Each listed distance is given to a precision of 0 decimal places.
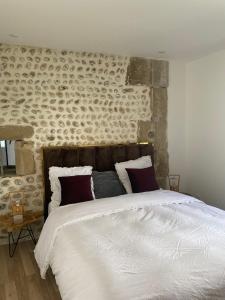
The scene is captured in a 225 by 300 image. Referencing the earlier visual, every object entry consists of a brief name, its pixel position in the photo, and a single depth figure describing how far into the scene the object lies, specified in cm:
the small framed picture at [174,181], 432
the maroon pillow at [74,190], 311
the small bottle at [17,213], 319
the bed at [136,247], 159
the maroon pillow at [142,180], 344
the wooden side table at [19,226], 315
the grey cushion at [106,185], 343
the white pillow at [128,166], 357
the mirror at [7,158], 344
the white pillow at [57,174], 326
